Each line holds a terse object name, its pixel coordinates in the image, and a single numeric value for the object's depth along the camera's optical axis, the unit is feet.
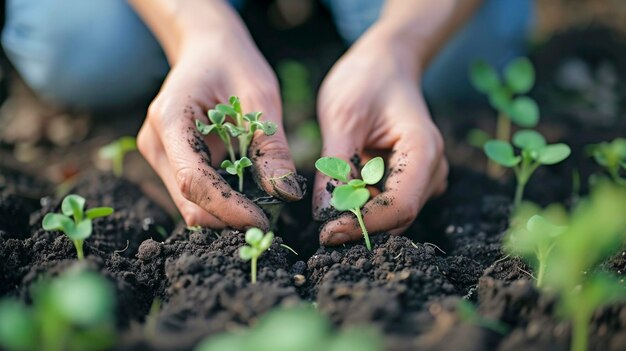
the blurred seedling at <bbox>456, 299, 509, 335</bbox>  1.52
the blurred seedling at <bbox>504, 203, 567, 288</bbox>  1.72
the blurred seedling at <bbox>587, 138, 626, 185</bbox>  2.17
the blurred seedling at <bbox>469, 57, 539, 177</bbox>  2.35
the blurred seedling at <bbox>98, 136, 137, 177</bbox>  2.32
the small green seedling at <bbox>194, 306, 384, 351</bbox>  1.33
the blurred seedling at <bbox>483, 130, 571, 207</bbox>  2.07
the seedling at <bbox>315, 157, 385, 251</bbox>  1.75
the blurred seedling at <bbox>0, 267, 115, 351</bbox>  1.39
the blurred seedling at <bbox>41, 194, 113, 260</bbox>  1.71
